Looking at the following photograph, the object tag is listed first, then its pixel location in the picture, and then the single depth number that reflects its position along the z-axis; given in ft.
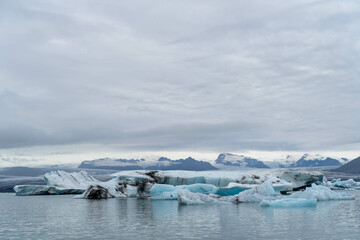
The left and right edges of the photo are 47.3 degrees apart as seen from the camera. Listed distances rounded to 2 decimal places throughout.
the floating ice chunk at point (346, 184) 190.25
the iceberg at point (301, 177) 149.69
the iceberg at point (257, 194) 89.71
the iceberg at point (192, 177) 123.03
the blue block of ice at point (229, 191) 103.71
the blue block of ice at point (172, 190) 108.06
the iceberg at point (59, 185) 161.79
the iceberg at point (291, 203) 75.46
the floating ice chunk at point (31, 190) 166.40
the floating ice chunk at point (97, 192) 123.54
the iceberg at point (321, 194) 88.89
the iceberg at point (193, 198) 85.92
